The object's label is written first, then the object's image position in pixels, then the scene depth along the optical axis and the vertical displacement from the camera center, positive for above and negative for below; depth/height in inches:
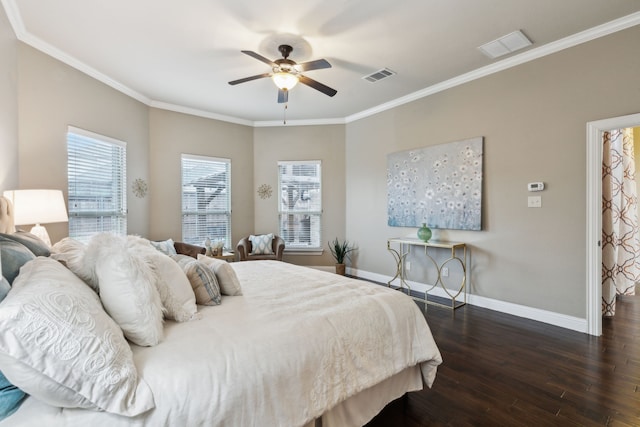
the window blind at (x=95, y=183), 138.2 +14.0
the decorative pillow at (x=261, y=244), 206.1 -23.0
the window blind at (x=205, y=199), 199.8 +8.5
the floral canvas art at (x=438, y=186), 149.7 +14.3
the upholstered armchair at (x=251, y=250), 198.8 -26.6
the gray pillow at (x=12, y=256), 46.9 -7.8
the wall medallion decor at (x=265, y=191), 227.9 +15.6
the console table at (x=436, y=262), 151.1 -28.1
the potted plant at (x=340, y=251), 213.6 -28.6
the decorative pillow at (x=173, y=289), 60.4 -16.4
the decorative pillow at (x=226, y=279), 77.9 -17.8
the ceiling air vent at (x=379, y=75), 145.0 +68.6
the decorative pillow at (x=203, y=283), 69.9 -17.2
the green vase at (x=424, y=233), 158.2 -11.5
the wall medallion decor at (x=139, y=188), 172.1 +13.9
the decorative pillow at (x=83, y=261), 55.2 -9.6
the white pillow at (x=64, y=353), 35.0 -17.7
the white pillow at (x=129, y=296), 49.0 -14.4
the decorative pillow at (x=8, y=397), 36.3 -23.2
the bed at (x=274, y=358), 41.9 -25.3
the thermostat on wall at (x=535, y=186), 128.6 +11.3
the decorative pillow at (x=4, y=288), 39.5 -10.5
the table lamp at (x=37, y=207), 94.7 +1.3
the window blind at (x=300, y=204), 225.0 +5.6
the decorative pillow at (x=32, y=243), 59.7 -6.7
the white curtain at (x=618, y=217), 135.3 -2.8
